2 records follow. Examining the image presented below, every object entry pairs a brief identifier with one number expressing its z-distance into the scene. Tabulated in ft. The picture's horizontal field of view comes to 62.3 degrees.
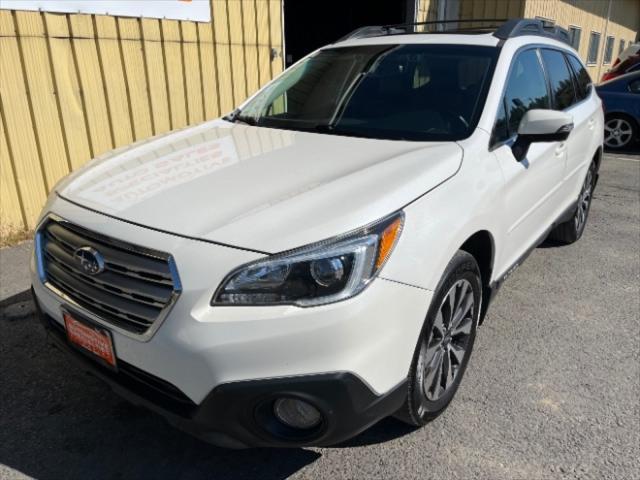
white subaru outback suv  5.71
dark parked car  29.66
